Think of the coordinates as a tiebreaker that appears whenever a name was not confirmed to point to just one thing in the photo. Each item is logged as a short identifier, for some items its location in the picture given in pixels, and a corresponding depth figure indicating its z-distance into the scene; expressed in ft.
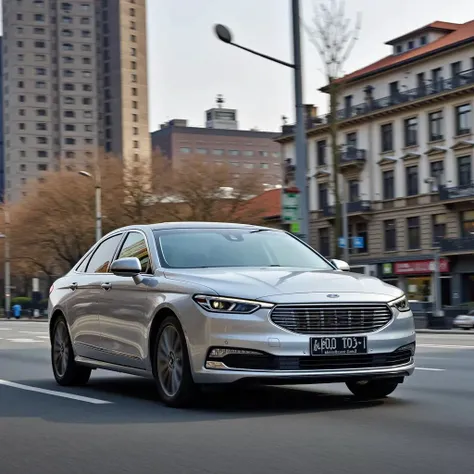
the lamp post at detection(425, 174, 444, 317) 140.91
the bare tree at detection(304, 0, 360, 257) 114.62
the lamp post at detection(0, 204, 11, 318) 228.84
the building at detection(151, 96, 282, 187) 502.38
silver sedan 26.35
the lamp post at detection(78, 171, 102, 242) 183.32
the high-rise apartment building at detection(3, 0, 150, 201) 498.69
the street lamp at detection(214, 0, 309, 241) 67.82
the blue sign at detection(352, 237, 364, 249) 182.70
